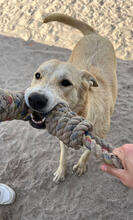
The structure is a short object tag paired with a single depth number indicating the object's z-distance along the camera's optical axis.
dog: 0.56
